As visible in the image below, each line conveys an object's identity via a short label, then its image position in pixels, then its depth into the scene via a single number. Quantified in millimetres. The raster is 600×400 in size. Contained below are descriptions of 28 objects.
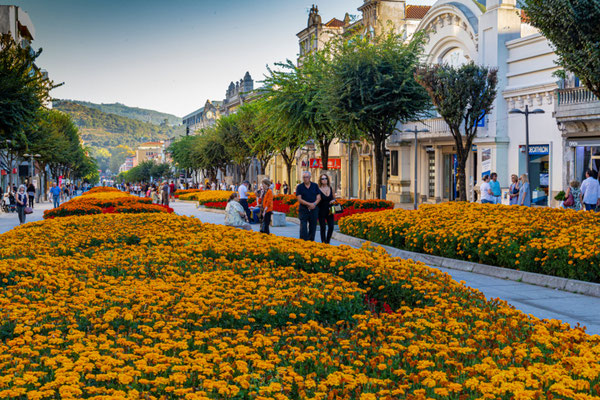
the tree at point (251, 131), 52812
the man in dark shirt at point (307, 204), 15250
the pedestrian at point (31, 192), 38931
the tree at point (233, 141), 64312
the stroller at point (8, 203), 41781
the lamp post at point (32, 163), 63247
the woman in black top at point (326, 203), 16016
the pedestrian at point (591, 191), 21469
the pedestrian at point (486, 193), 24734
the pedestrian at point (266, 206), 19016
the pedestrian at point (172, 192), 64938
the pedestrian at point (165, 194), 42438
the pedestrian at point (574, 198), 23859
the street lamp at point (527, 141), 30166
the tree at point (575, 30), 14961
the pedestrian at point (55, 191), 41656
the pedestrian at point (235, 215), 15477
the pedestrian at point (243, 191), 25848
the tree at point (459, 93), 25719
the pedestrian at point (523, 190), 23641
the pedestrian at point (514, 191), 25281
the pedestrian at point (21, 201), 26239
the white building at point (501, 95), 35406
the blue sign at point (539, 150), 35094
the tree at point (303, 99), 34438
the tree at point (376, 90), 30078
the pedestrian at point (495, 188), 25109
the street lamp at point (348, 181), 60888
